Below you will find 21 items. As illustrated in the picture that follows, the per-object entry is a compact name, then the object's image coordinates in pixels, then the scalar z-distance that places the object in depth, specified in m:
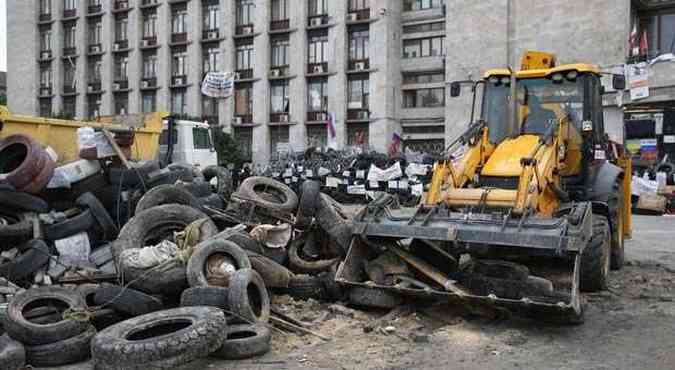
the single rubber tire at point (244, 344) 5.58
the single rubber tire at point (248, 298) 6.07
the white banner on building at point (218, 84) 37.66
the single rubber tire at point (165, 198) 8.72
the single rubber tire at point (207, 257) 6.57
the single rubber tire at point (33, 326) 5.58
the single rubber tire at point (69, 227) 8.12
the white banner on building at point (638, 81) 26.44
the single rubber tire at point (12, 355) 5.21
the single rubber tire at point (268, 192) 8.64
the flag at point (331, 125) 42.78
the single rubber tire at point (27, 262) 7.27
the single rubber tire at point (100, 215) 8.51
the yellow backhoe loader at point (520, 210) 6.50
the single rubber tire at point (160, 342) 5.05
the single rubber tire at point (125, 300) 6.25
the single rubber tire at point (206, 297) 6.18
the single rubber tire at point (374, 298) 6.99
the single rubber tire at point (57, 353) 5.55
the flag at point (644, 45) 30.34
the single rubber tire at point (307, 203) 8.27
